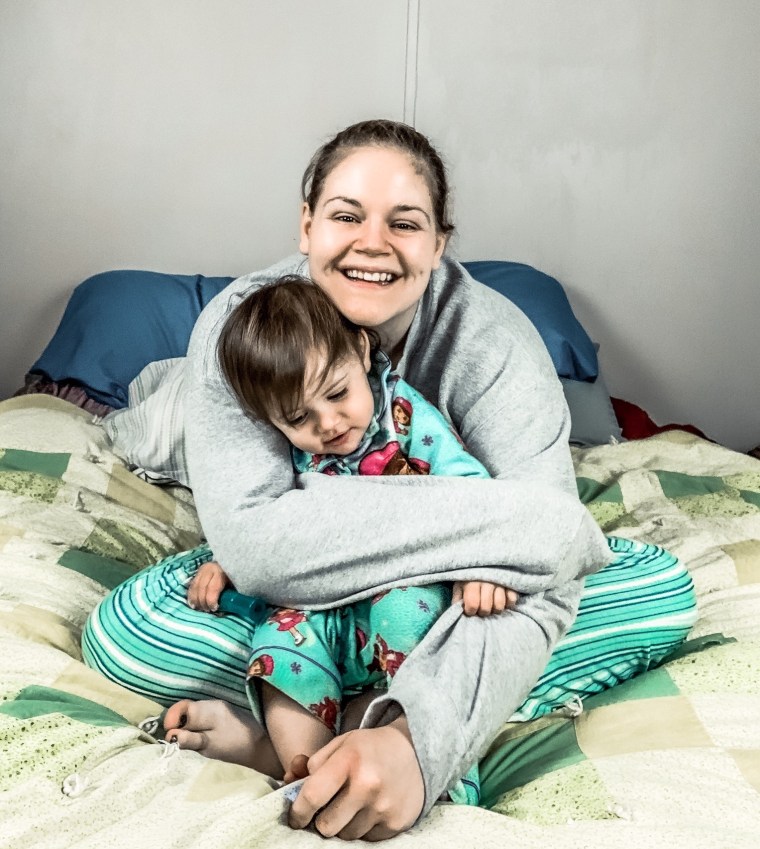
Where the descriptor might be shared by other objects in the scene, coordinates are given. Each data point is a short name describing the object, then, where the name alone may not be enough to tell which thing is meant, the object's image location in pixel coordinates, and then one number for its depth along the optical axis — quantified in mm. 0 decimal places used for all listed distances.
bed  938
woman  1000
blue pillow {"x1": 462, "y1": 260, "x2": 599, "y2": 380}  2424
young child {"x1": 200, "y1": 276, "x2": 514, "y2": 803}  1134
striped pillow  1876
